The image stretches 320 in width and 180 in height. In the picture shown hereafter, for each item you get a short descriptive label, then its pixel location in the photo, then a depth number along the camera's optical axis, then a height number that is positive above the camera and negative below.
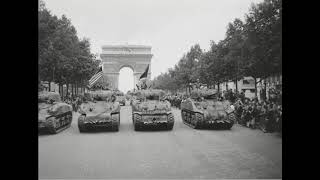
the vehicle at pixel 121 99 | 43.25 -0.55
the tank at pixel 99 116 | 16.67 -0.92
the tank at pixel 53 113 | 15.86 -0.78
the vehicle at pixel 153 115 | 17.17 -0.92
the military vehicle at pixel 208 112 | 17.48 -0.78
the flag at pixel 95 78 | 21.52 +0.84
